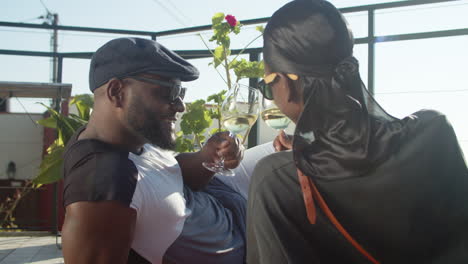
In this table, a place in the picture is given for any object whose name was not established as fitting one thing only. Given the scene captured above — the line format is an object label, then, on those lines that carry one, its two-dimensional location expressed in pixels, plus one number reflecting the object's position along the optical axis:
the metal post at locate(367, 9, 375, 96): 3.28
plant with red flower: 3.20
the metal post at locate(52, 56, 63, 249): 5.22
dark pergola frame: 3.18
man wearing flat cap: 1.51
